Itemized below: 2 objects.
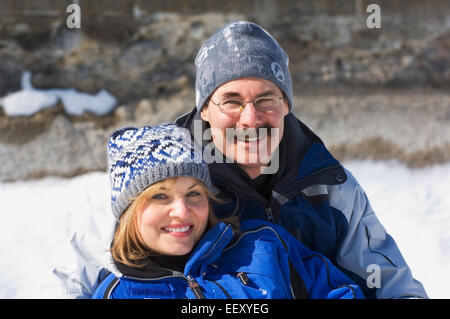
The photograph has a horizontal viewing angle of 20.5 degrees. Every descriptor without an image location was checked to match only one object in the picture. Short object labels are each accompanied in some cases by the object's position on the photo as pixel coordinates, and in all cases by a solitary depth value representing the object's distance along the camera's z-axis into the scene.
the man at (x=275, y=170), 2.32
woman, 2.15
